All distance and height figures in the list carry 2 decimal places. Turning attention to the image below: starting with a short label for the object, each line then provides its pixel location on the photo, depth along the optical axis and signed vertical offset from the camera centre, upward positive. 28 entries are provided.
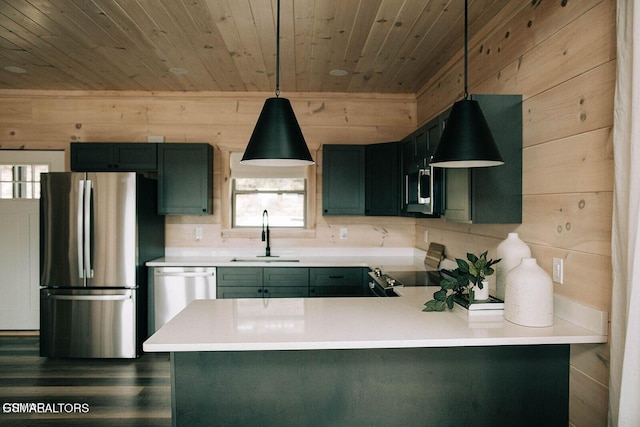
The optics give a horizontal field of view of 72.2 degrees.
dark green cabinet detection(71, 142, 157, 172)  4.33 +0.50
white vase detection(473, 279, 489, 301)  2.15 -0.42
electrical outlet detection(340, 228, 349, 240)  4.80 -0.29
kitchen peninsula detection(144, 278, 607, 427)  1.90 -0.76
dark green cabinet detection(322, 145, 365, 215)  4.47 +0.31
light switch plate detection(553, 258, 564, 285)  2.06 -0.30
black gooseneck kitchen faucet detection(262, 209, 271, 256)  4.64 -0.25
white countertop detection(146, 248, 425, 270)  4.20 -0.53
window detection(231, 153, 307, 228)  4.79 +0.10
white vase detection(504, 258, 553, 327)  1.91 -0.38
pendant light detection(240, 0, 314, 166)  1.89 +0.30
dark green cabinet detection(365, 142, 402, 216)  4.25 +0.27
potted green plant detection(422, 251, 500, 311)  2.13 -0.36
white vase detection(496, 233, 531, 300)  2.20 -0.24
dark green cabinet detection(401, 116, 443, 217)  2.95 +0.25
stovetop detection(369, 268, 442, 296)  3.11 -0.55
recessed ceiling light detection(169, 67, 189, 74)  3.92 +1.23
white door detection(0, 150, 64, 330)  4.65 -0.37
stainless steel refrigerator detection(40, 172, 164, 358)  3.88 -0.50
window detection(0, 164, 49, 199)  4.66 +0.29
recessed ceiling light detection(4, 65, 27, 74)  3.92 +1.24
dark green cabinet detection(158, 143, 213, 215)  4.36 +0.29
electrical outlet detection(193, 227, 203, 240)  4.71 -0.28
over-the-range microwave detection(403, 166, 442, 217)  2.95 +0.12
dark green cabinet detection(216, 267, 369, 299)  4.17 -0.72
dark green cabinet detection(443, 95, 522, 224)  2.38 +0.18
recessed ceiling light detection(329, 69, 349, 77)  3.97 +1.23
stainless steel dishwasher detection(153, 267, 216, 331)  4.14 -0.77
